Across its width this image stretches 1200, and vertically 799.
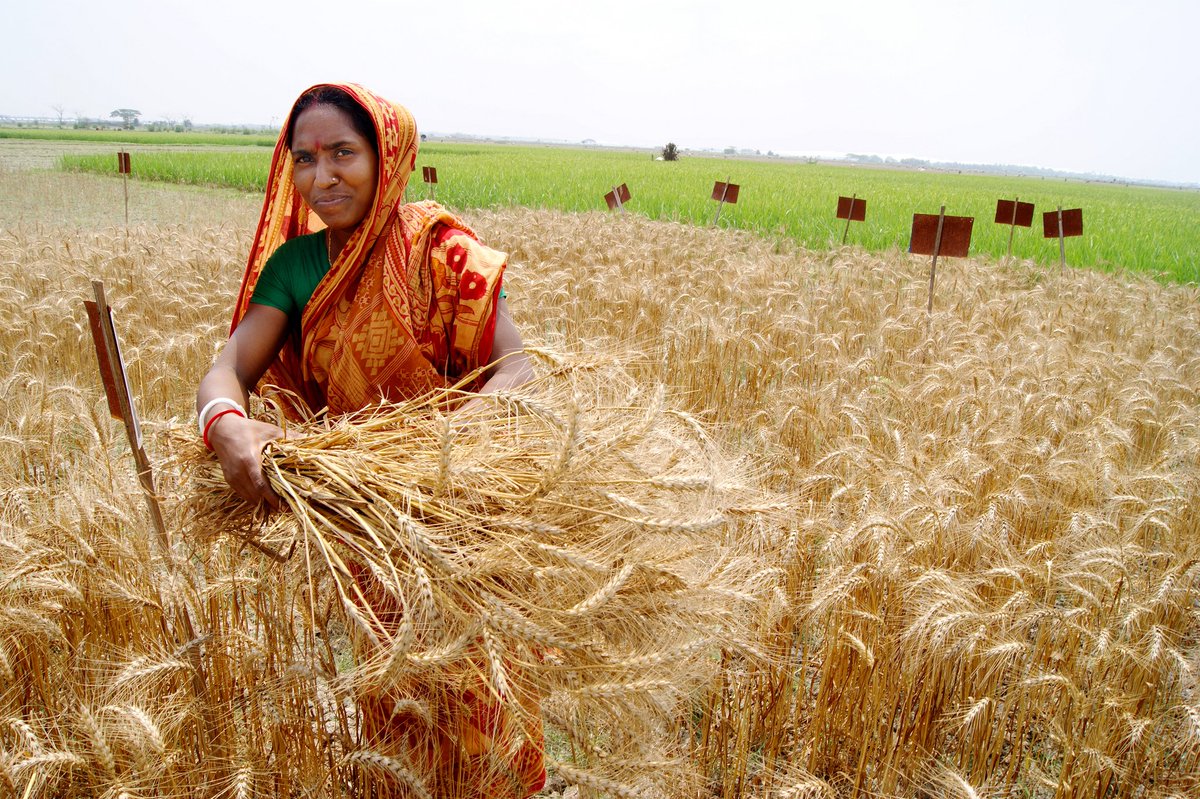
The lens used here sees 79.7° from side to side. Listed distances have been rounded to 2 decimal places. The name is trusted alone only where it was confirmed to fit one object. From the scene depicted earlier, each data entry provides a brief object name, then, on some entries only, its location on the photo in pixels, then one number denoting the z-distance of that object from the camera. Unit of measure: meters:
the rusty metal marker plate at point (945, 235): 5.59
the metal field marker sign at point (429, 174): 11.55
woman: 1.49
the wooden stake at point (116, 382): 1.40
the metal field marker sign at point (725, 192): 11.51
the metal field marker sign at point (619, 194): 11.50
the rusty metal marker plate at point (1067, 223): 8.39
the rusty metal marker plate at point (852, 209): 9.77
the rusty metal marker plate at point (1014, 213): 8.83
